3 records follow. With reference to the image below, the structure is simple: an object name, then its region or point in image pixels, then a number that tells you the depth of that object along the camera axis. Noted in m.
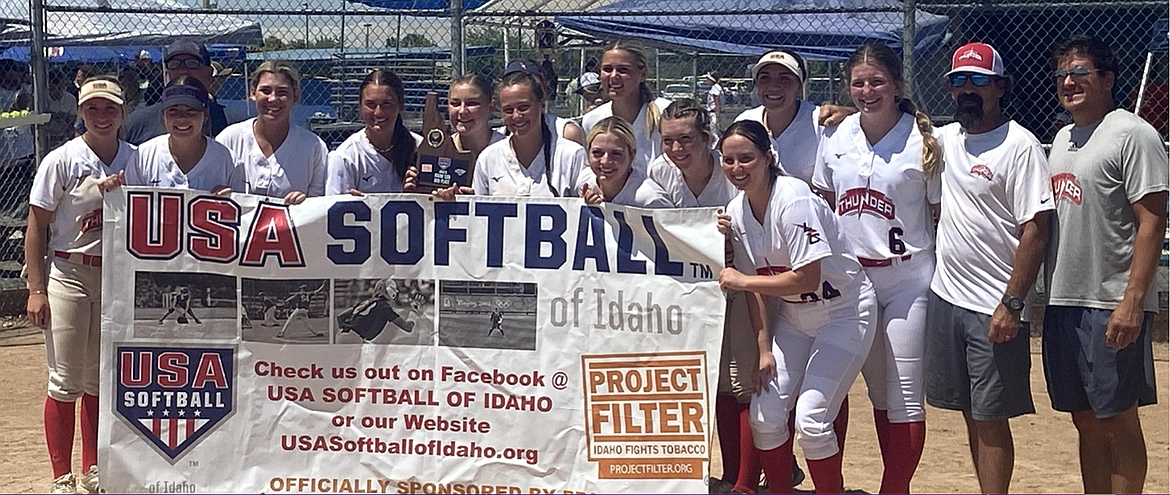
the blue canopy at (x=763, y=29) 12.31
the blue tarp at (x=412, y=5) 11.44
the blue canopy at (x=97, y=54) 15.80
